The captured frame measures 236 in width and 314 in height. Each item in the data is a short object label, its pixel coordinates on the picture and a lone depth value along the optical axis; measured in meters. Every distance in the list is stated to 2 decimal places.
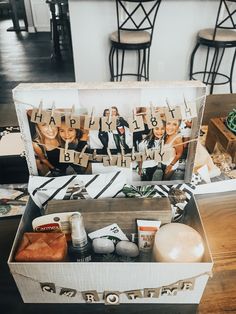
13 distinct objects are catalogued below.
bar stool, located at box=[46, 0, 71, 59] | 4.23
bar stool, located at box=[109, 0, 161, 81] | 2.59
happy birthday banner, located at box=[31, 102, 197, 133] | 0.70
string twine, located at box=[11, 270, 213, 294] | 0.54
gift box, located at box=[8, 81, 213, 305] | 0.53
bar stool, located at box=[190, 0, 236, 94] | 2.62
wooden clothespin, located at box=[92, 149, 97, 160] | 0.79
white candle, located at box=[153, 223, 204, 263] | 0.56
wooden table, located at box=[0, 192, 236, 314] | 0.60
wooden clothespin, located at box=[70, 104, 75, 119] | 0.71
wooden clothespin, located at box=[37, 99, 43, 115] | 0.70
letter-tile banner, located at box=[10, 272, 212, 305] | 0.56
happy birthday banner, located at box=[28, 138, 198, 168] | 0.77
